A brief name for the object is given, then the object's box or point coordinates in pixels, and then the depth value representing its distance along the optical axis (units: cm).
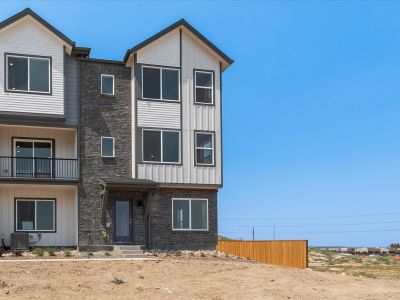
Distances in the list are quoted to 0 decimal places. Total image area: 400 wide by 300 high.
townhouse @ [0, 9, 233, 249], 2952
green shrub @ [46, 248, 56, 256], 2655
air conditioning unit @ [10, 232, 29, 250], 2881
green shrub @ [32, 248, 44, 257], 2630
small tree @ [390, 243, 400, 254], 7151
